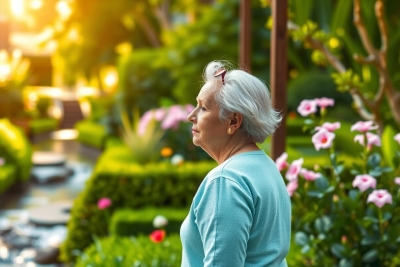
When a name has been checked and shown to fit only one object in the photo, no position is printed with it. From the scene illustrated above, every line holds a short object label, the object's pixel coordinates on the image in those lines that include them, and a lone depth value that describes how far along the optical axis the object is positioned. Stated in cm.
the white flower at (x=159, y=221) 724
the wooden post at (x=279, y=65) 660
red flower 668
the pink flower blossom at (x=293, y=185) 578
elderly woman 263
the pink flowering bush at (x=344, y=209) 569
